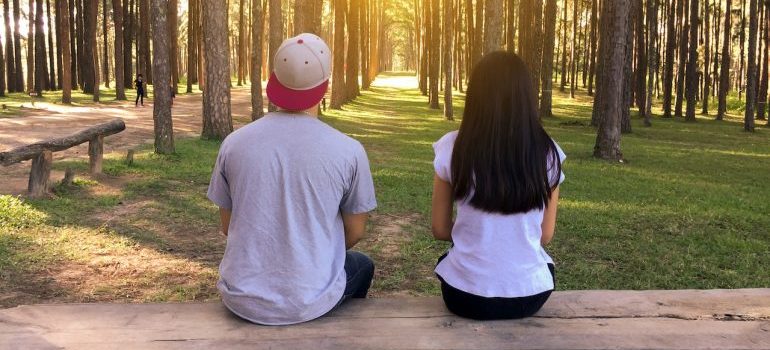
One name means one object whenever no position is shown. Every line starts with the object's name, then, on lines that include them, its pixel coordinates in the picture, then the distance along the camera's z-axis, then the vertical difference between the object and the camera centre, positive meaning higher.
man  2.95 -0.44
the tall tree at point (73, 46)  41.62 +2.79
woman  3.00 -0.45
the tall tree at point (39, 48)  36.75 +2.26
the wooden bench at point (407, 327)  2.91 -1.04
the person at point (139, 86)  31.61 +0.22
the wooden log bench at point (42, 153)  8.91 -0.84
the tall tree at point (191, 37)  45.38 +3.62
